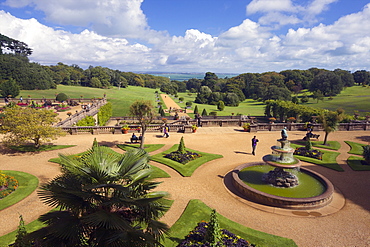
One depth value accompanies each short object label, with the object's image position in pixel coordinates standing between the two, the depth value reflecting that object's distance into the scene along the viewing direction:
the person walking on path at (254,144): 23.77
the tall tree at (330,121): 26.23
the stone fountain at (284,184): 14.29
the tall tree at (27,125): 22.08
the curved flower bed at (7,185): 15.13
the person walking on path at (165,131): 30.15
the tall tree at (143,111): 23.38
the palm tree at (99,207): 6.48
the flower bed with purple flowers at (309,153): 23.29
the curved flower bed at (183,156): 21.46
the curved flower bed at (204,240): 10.16
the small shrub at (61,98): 59.94
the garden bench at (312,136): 29.43
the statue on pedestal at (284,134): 16.69
